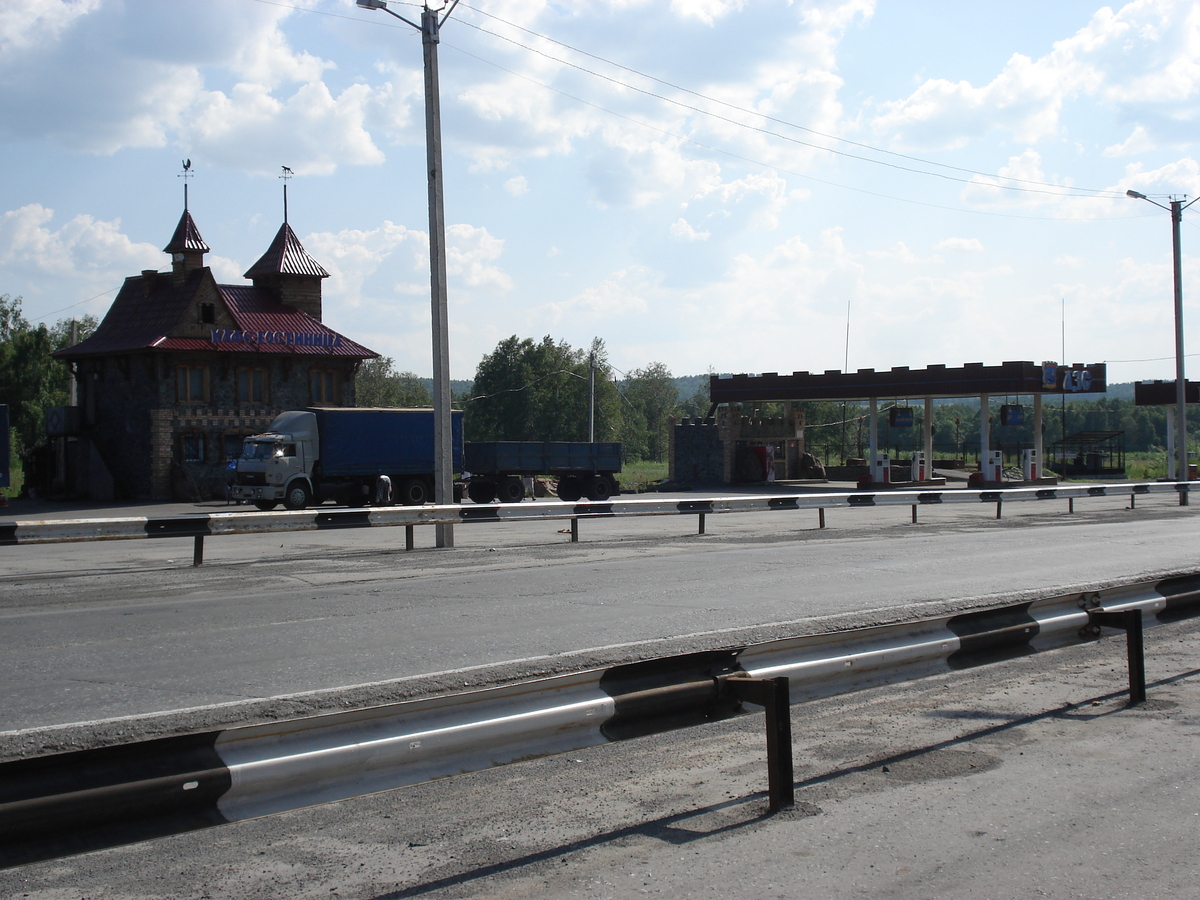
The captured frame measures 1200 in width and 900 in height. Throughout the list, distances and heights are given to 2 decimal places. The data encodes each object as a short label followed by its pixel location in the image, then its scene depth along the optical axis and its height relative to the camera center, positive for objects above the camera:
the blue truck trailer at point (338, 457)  34.19 +0.23
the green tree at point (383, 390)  133.00 +9.57
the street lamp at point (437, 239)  19.50 +4.09
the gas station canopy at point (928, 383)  47.75 +3.33
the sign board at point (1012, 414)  50.34 +1.84
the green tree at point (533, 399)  114.38 +6.66
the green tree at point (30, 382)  76.94 +6.35
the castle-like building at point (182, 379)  42.88 +3.65
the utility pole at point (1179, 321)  37.44 +4.55
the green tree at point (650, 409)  146.75 +7.84
